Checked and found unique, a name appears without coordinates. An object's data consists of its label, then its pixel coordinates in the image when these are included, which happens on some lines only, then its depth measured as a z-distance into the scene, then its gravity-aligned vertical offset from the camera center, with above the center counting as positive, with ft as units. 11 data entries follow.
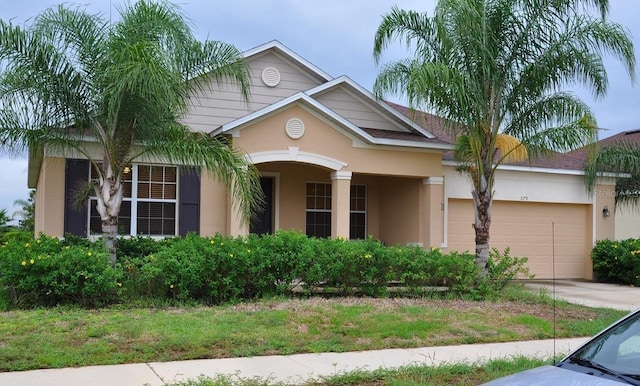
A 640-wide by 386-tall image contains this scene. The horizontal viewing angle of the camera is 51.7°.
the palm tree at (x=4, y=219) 125.10 -0.83
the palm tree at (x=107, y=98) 36.47 +6.62
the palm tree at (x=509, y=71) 44.19 +10.32
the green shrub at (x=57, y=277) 33.78 -3.16
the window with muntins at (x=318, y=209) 57.06 +0.83
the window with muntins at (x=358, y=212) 59.26 +0.66
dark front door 55.31 +0.76
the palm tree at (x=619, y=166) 62.13 +5.34
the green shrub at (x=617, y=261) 58.65 -3.49
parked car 13.29 -3.05
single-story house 47.55 +2.85
